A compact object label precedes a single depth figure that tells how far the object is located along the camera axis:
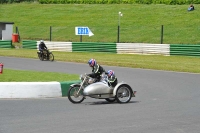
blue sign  40.59
